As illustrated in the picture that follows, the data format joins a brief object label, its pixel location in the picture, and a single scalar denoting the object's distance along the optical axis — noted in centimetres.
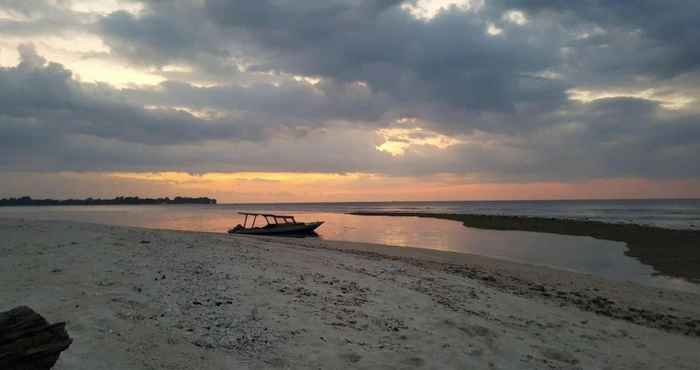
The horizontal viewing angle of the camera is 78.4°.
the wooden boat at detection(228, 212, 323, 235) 3950
